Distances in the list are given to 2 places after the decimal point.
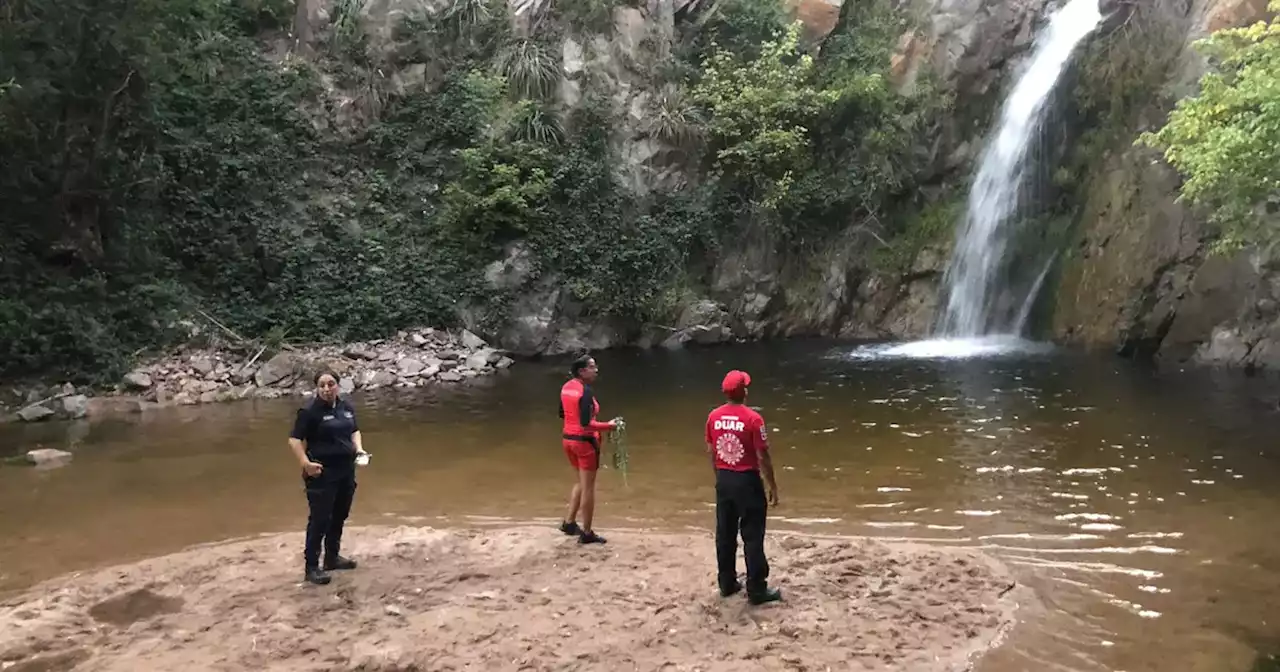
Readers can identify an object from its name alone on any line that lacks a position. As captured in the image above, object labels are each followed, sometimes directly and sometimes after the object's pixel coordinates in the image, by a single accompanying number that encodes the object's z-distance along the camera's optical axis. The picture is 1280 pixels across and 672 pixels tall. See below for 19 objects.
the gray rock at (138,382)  16.78
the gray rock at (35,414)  14.62
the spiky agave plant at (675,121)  24.52
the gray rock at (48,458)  11.42
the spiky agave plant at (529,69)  23.59
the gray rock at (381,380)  18.16
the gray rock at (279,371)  17.56
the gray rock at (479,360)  19.99
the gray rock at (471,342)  21.16
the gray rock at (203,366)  17.69
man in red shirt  6.00
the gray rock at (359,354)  19.55
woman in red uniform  7.48
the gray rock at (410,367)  18.83
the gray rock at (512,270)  22.52
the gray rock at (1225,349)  16.44
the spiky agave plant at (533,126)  22.95
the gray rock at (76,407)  15.07
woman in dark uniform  6.73
